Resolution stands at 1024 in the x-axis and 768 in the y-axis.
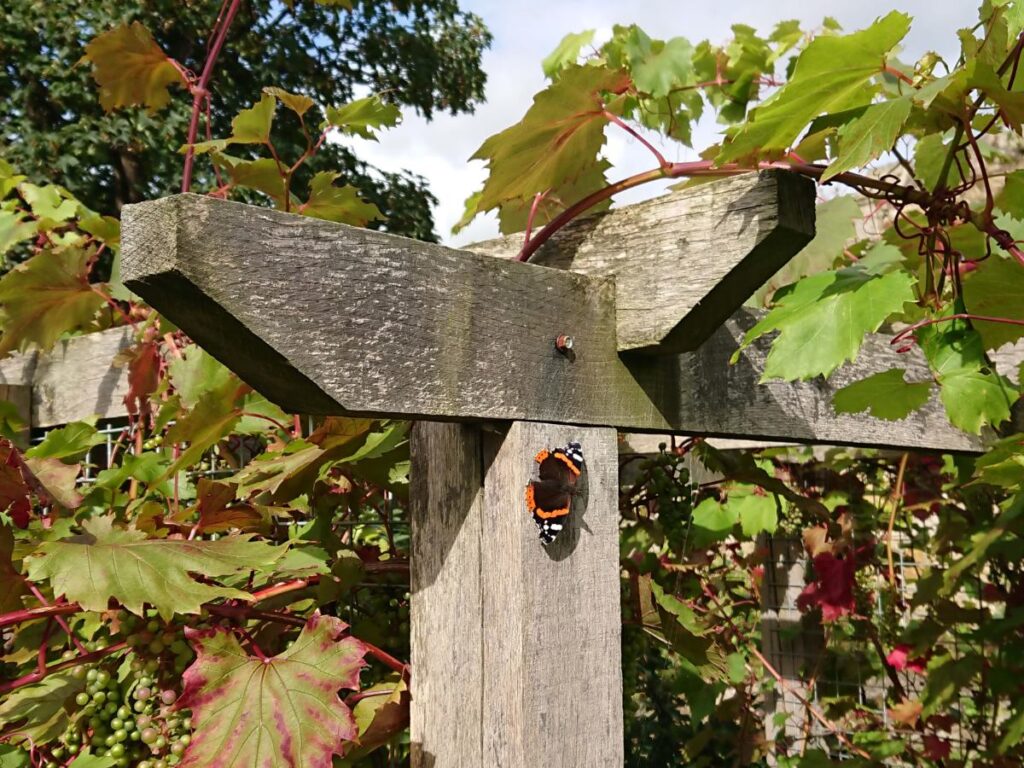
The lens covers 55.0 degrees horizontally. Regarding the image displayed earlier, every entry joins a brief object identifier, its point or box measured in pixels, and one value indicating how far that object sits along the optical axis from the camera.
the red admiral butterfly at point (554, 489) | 1.00
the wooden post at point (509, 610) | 0.99
